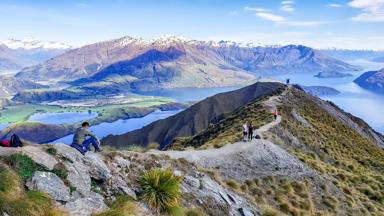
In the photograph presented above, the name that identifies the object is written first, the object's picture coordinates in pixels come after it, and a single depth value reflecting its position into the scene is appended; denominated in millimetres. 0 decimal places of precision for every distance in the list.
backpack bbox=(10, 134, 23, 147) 17734
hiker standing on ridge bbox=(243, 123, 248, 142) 42781
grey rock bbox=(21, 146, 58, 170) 16188
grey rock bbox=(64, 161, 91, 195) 16234
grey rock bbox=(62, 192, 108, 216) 14555
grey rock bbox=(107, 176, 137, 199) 17516
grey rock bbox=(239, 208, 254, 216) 21591
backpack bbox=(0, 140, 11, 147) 17691
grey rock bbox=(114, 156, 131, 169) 20659
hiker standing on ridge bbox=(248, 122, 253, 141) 42194
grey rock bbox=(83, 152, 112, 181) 17906
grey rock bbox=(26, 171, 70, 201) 14638
